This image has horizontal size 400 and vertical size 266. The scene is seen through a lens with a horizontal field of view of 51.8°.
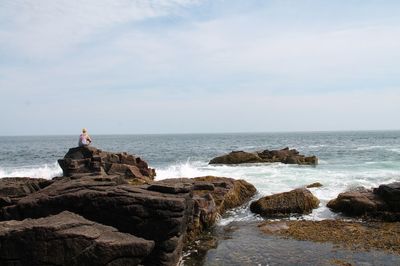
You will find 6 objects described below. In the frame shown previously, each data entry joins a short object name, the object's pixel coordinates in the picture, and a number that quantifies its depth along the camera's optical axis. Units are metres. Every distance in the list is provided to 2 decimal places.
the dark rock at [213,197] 16.85
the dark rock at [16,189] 15.02
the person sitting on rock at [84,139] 29.88
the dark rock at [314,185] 25.89
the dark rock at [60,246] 11.20
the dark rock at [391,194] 18.83
